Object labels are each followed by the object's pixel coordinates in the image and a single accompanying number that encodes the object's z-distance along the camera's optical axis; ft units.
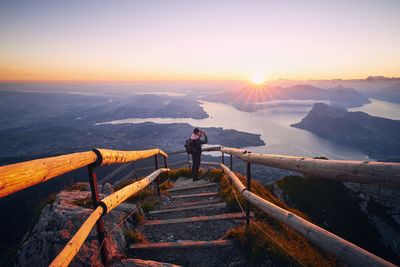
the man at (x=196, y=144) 34.91
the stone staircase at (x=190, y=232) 12.84
